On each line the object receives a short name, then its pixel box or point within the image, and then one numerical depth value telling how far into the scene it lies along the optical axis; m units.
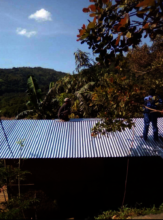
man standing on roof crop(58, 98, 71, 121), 7.55
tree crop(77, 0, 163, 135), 2.60
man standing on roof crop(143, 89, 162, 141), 6.06
